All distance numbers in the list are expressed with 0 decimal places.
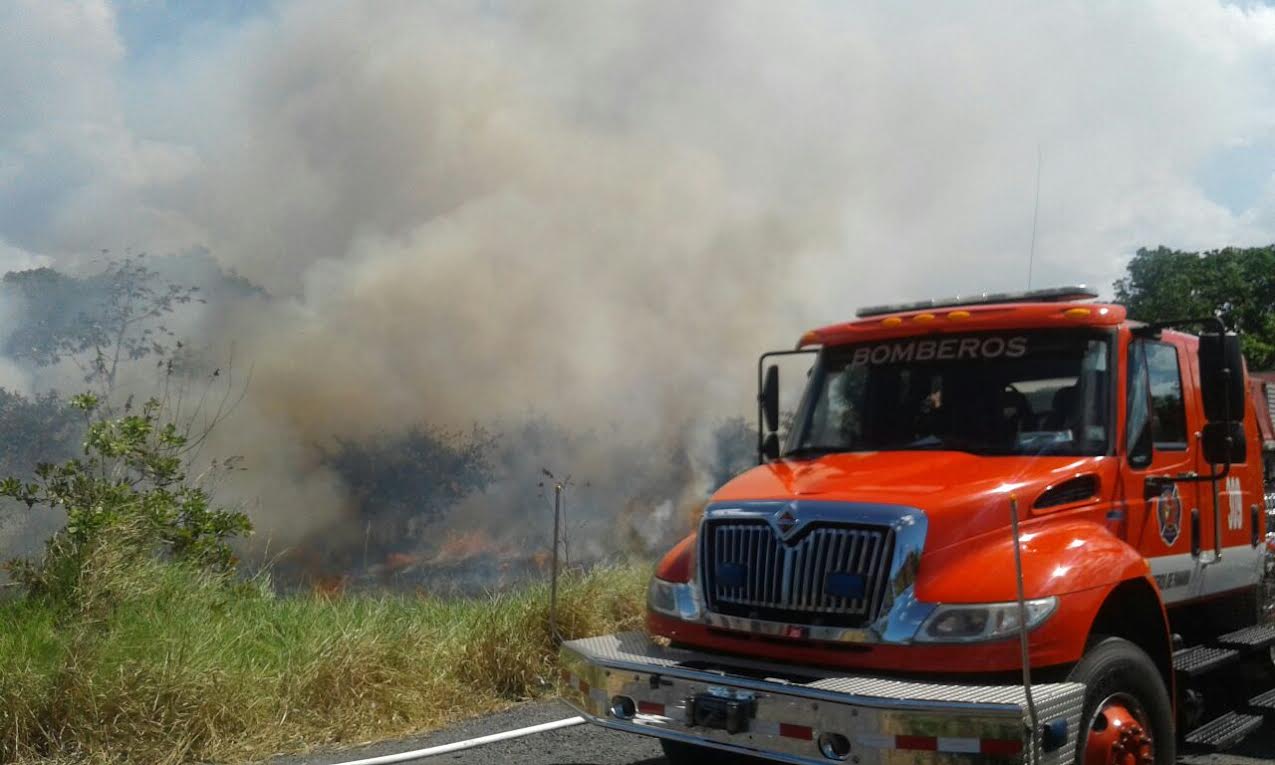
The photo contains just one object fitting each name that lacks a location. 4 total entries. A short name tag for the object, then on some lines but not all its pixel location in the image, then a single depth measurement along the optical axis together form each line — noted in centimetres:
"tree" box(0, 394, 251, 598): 762
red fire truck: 409
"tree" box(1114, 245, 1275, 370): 3412
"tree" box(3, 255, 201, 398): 1617
